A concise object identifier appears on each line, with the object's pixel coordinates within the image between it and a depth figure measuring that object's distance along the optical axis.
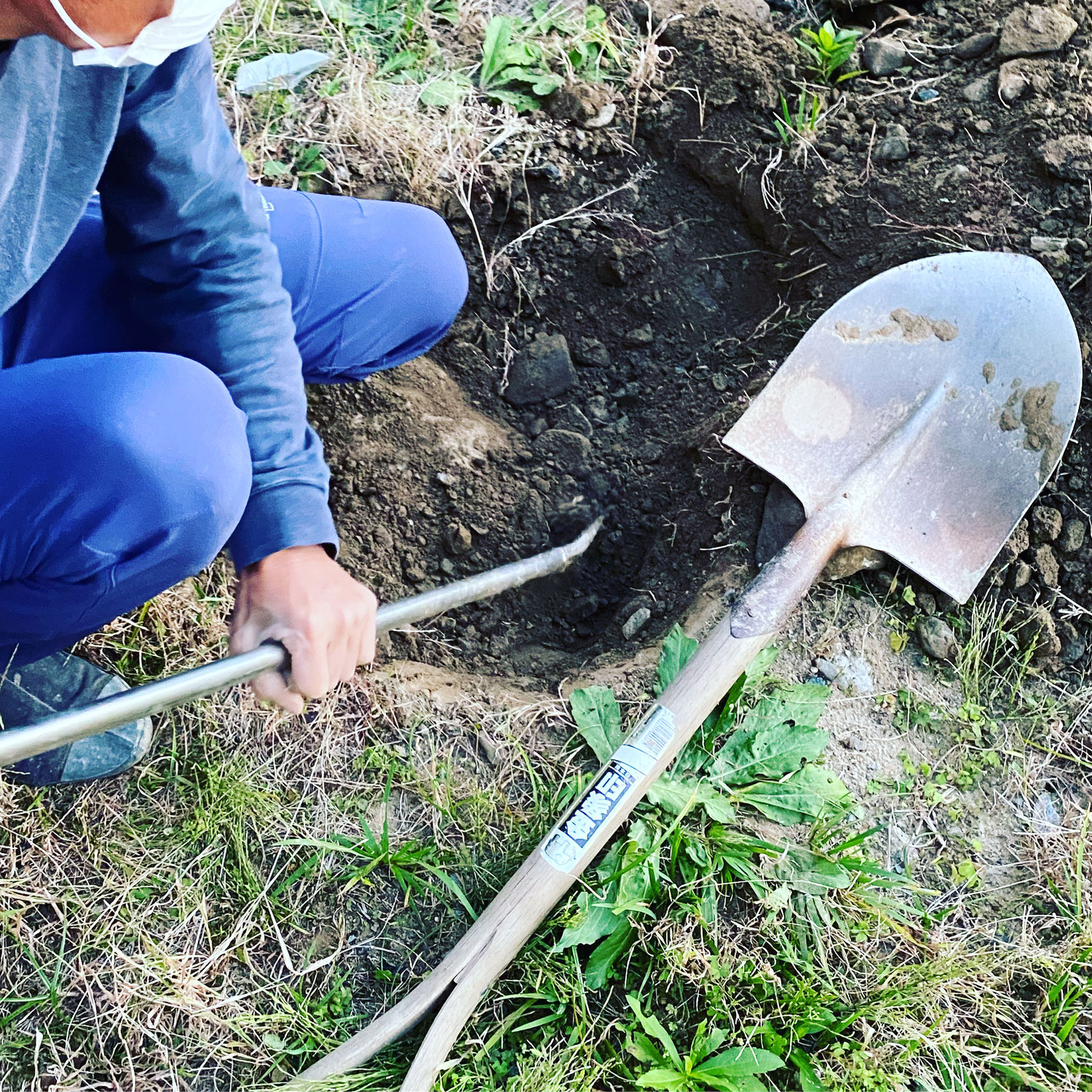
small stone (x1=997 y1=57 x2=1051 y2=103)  2.00
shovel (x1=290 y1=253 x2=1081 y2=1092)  1.70
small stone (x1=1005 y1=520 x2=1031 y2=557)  1.76
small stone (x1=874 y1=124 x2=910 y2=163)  2.05
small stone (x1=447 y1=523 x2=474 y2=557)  1.93
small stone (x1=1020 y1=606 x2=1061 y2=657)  1.71
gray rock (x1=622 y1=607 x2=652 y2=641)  1.82
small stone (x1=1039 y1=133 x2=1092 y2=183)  1.92
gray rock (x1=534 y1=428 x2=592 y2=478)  2.04
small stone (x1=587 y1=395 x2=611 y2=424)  2.09
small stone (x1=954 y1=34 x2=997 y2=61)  2.12
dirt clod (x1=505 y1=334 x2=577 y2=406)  2.10
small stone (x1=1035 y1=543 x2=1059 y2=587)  1.75
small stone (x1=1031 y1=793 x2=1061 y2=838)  1.62
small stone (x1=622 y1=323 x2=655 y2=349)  2.12
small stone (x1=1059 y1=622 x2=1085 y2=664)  1.74
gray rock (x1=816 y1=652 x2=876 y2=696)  1.69
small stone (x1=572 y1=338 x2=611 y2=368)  2.13
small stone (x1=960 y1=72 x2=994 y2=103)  2.05
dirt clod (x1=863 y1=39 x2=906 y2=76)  2.18
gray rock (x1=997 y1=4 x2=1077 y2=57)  2.04
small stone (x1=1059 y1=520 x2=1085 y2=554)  1.77
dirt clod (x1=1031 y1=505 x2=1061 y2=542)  1.77
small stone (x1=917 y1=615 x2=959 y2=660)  1.72
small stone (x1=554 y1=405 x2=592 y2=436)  2.07
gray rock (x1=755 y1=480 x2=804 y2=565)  1.78
